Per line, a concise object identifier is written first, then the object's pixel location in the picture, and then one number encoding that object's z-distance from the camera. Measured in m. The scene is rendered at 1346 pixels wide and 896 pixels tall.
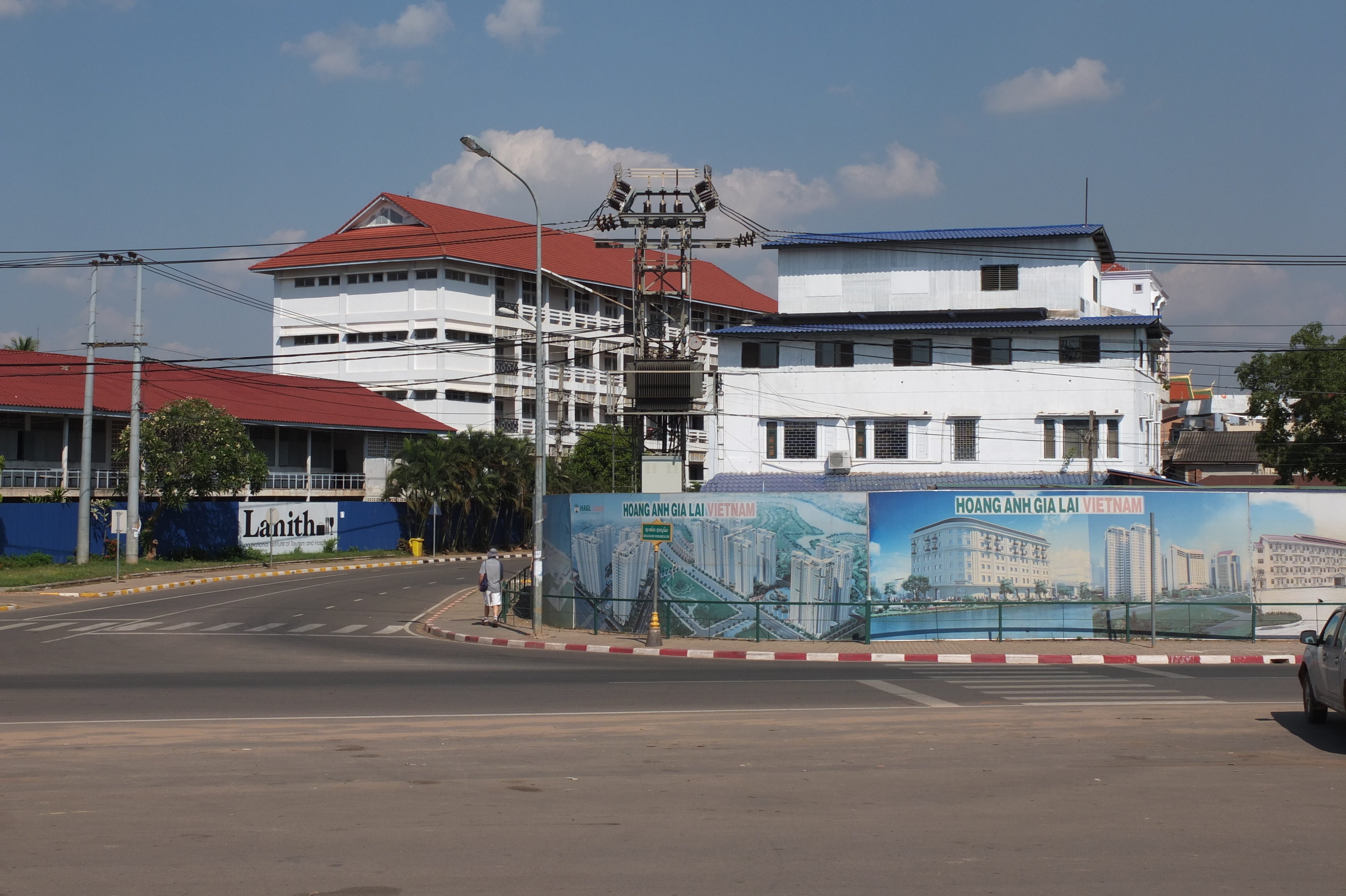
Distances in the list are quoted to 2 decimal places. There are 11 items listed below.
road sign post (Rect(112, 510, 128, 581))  41.69
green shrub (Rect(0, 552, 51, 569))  47.41
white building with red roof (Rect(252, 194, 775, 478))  81.75
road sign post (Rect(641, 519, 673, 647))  24.69
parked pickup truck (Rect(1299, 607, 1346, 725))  13.47
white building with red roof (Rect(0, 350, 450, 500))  53.44
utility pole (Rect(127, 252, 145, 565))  46.53
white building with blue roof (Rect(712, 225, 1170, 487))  47.25
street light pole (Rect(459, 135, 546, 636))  26.84
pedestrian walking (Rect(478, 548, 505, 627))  29.53
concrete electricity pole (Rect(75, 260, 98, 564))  45.28
